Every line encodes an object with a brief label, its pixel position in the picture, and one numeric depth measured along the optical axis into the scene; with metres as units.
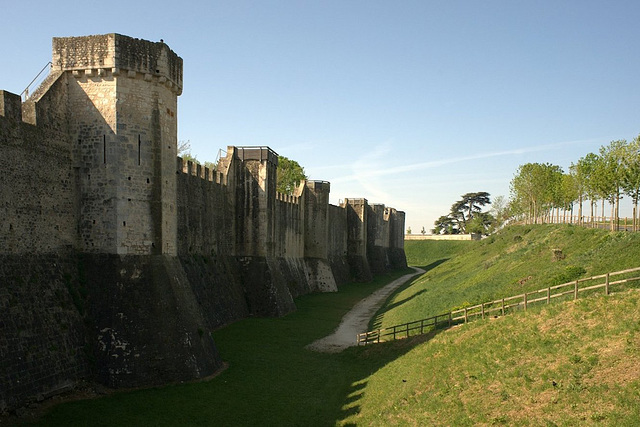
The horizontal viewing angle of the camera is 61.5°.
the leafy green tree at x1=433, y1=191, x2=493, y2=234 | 150.38
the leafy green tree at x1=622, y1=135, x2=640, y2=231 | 50.78
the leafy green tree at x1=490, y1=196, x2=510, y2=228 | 134.52
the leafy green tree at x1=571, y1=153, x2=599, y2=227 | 61.19
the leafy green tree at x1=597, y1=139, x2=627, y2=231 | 52.53
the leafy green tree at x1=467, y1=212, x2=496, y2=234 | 137.45
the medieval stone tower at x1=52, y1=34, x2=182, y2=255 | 21.30
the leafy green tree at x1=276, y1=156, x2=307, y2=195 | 87.06
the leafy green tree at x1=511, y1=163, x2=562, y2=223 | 79.38
